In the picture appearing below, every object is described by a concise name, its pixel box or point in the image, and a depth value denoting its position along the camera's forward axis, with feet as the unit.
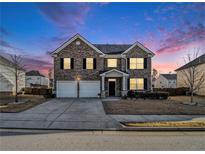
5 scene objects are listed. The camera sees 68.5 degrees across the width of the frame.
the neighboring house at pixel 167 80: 164.49
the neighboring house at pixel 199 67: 73.54
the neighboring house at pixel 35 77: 169.65
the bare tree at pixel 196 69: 52.55
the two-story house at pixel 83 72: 62.95
